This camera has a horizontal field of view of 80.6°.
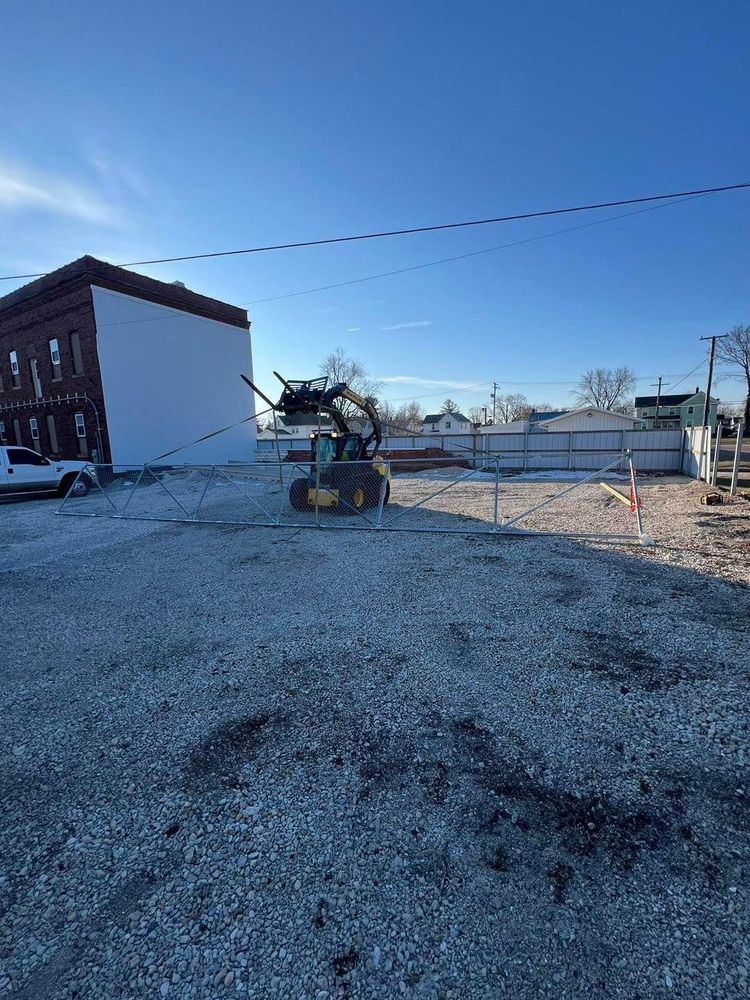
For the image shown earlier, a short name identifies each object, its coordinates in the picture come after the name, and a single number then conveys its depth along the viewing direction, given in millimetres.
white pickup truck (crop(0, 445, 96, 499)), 14141
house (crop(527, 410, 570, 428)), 67125
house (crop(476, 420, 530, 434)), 56156
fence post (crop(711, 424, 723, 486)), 13038
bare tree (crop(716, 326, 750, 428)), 55812
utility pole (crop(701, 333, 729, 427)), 42600
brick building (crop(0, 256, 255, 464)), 20906
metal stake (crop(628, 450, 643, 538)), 7730
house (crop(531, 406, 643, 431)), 53344
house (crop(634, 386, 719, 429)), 62150
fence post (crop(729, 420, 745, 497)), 10841
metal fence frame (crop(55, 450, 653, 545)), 7984
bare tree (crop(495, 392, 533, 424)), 89375
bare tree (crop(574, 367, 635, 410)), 75844
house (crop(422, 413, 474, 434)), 70562
